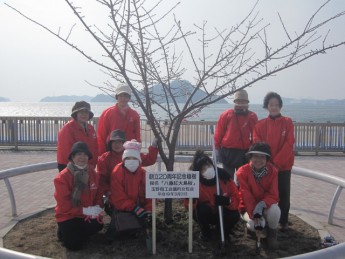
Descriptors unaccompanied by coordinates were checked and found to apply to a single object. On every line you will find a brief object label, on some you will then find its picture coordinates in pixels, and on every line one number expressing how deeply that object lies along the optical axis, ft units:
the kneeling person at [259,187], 14.90
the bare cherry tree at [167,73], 13.85
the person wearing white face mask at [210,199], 15.30
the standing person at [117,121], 18.61
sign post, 13.60
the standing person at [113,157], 17.15
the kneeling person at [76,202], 14.66
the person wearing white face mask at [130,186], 15.25
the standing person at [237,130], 18.47
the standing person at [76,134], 17.07
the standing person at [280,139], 16.69
